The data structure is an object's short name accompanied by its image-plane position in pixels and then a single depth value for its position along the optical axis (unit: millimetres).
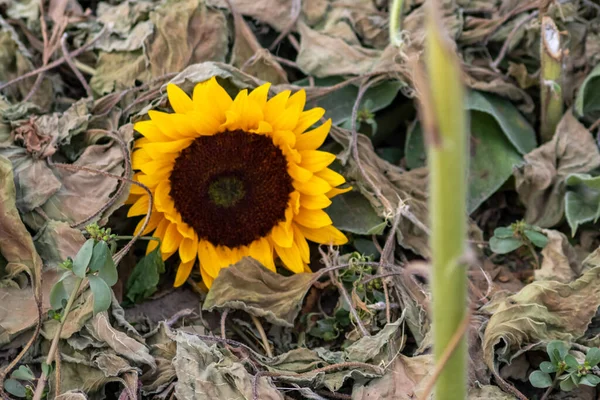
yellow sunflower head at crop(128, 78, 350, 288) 992
